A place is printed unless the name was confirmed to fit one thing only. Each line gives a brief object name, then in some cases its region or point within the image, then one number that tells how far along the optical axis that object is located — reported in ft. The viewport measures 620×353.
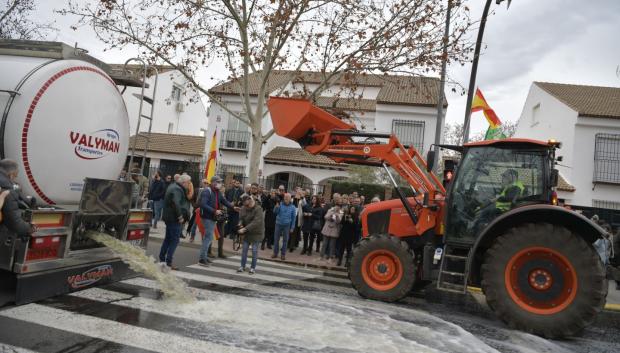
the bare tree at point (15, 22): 63.05
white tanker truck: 16.11
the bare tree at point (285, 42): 41.68
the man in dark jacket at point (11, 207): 14.53
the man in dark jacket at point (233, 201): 44.14
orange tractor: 19.80
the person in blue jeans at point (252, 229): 29.22
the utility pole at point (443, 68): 38.50
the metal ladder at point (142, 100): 21.79
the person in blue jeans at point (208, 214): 30.83
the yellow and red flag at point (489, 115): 42.58
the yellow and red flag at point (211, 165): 48.61
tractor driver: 21.91
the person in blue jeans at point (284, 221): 37.50
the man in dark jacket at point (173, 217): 26.58
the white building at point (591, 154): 71.36
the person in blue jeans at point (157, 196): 45.47
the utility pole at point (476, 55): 34.50
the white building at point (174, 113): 115.85
